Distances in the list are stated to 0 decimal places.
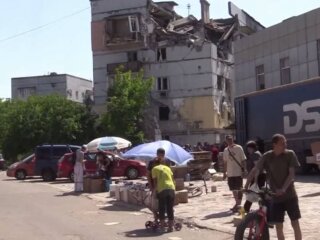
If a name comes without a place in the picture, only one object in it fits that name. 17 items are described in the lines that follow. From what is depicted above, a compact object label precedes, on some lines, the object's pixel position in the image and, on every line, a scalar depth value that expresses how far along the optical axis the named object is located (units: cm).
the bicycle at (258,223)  851
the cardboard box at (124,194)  1833
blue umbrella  1923
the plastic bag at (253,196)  875
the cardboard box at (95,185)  2344
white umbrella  3244
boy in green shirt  1234
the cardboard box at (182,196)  1747
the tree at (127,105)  5334
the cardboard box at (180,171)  2487
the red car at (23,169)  3353
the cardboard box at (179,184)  1923
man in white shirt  1454
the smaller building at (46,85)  8719
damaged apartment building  5716
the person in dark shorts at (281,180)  870
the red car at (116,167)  2991
